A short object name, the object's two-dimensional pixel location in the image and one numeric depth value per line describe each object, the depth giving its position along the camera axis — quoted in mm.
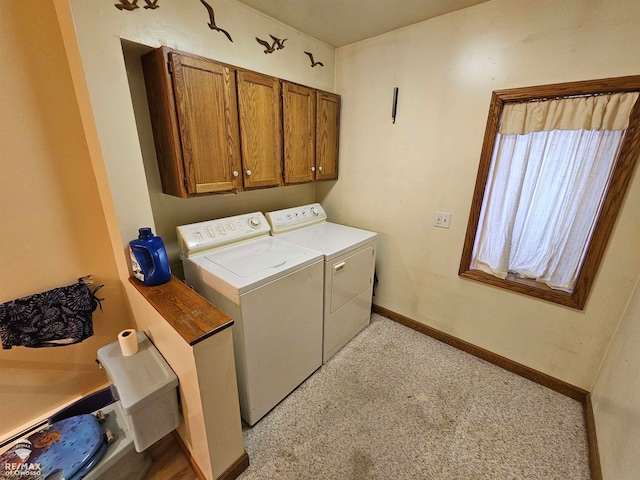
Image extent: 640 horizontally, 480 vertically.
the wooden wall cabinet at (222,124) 1379
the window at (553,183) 1359
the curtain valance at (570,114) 1320
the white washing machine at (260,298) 1370
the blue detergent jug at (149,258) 1305
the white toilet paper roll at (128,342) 1292
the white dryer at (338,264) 1850
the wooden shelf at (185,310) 1007
